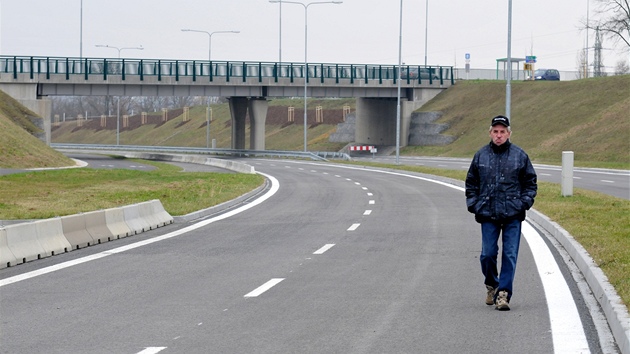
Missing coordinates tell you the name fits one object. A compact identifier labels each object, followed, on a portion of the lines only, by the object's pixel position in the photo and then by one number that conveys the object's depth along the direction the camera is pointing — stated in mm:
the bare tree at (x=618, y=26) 84625
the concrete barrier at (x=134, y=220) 20500
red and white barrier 78938
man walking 10711
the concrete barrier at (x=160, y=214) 22359
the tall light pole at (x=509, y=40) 39969
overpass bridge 77000
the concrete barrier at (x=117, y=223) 19500
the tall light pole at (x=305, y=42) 81500
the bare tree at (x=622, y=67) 151750
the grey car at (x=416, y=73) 94500
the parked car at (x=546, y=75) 104562
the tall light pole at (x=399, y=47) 62569
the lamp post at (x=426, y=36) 98700
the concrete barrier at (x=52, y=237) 16406
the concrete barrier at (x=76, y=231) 17516
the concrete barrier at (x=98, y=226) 18594
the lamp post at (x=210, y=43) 95669
